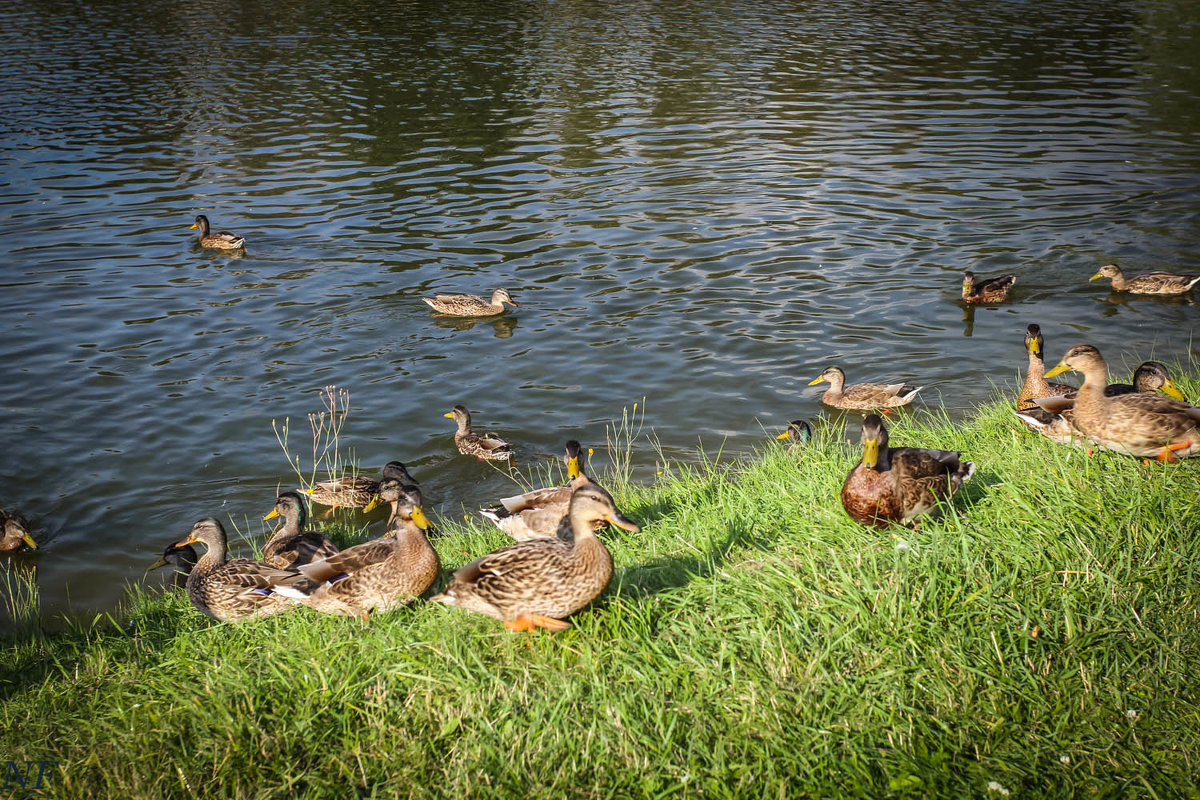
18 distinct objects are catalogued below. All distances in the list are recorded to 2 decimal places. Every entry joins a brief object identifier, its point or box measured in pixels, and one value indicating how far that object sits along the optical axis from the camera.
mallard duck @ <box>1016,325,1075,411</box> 9.48
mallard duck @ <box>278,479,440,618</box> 5.92
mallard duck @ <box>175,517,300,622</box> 6.56
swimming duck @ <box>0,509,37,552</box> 9.05
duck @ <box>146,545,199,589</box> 8.47
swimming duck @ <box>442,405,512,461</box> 10.61
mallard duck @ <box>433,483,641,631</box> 4.99
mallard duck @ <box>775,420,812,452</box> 9.87
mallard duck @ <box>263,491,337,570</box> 7.16
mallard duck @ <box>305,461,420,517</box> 9.67
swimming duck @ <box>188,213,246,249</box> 16.56
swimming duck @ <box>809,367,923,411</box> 11.30
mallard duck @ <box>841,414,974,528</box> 5.83
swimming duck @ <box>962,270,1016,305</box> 13.98
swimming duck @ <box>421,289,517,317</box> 14.23
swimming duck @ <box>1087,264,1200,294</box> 13.87
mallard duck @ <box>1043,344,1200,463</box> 6.43
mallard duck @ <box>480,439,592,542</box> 7.97
